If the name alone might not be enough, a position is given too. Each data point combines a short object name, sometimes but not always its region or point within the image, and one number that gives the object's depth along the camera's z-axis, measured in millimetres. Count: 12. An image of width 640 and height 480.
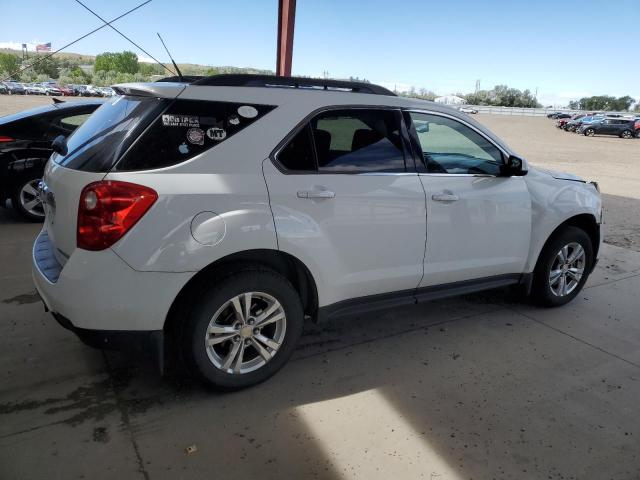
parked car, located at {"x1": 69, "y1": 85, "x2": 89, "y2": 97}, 69000
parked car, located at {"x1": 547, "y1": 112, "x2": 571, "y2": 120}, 64925
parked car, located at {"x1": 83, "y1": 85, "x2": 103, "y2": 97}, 68188
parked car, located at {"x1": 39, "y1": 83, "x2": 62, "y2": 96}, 66431
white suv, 2459
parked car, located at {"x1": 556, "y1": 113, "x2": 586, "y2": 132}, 41656
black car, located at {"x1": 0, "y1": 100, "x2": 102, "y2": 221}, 6211
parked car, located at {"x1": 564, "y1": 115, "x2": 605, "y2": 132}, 39653
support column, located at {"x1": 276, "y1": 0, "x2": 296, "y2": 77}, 10340
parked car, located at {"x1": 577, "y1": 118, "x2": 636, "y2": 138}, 37281
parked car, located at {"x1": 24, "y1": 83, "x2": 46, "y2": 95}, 64500
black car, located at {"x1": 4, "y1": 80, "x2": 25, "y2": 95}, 61597
